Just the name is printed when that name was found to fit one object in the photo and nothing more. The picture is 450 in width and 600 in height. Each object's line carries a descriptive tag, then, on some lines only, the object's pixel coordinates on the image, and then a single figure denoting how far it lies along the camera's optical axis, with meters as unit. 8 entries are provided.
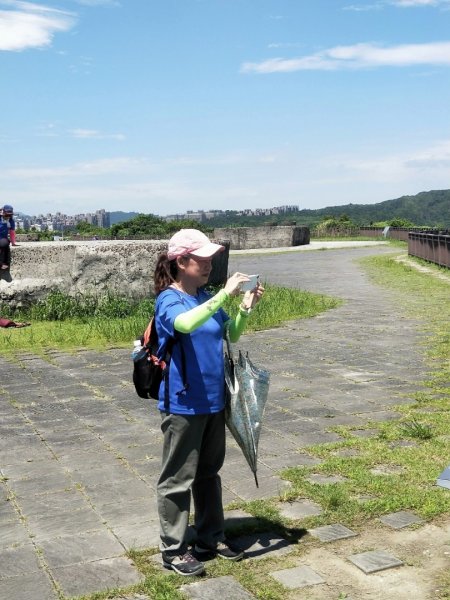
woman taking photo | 3.36
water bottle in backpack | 3.42
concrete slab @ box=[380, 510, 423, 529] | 3.78
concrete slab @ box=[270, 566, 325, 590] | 3.22
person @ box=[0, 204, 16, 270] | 10.84
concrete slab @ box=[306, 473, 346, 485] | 4.41
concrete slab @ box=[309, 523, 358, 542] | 3.65
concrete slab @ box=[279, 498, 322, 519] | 3.94
